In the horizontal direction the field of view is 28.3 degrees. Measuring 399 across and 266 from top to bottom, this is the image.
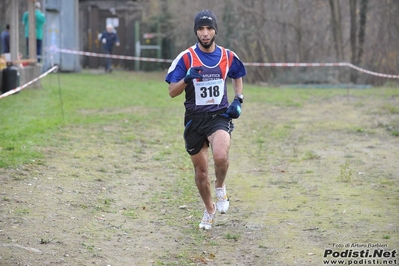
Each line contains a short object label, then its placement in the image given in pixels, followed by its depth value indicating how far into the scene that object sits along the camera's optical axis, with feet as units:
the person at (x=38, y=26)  79.71
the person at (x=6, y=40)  78.18
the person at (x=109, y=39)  110.73
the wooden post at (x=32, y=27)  74.24
